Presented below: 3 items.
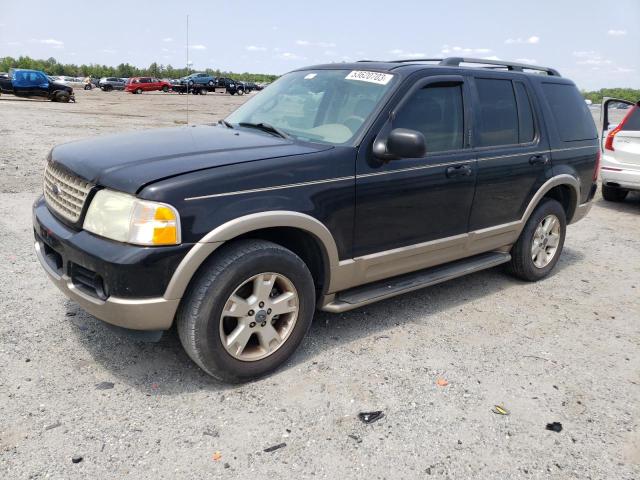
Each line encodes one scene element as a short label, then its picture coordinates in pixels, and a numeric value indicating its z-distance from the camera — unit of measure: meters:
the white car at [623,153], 8.42
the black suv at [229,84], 49.72
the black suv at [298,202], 2.90
